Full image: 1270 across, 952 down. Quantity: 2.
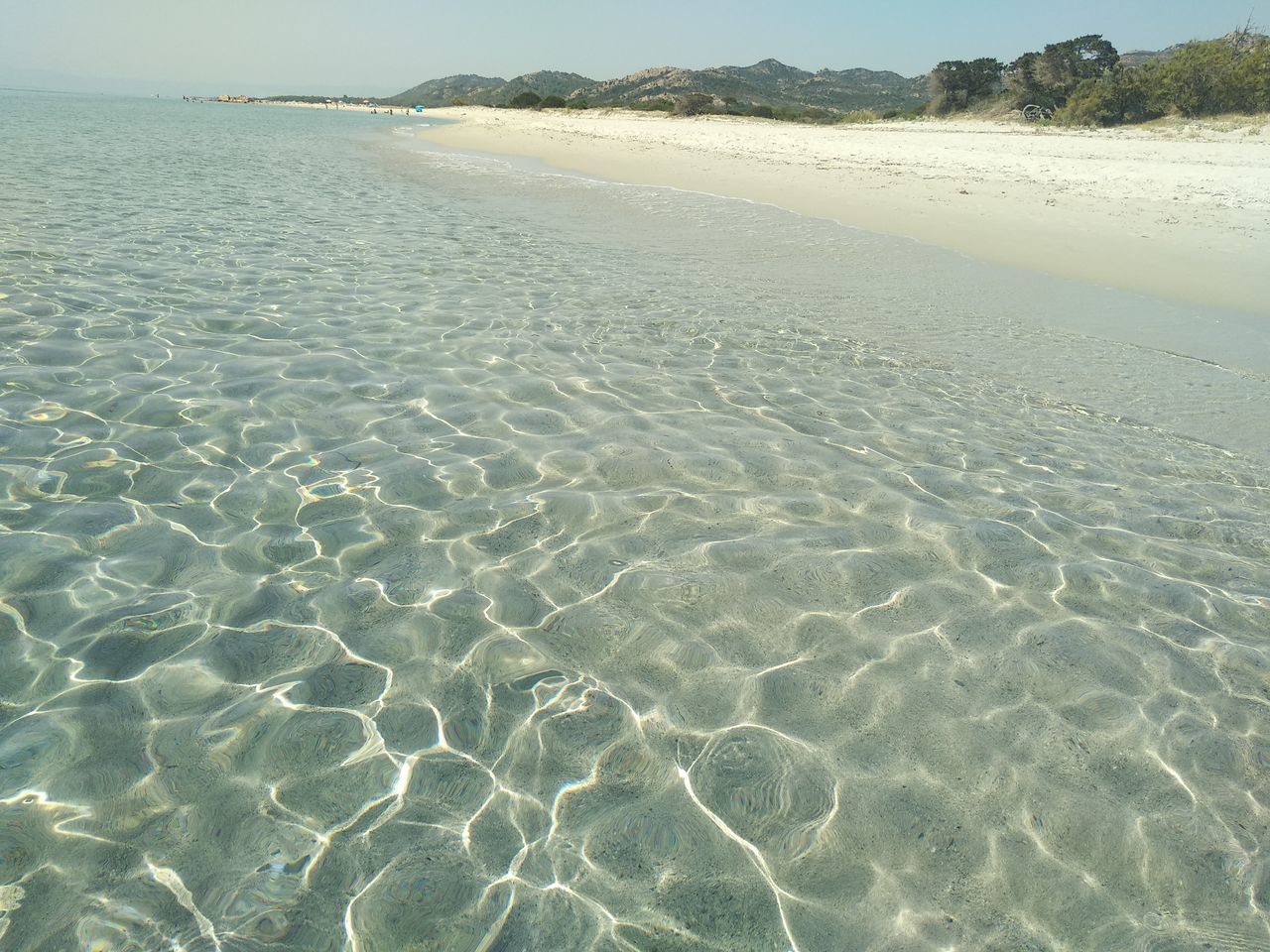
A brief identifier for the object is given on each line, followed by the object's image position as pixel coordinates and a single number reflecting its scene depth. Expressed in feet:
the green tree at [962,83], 97.71
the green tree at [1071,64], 86.07
